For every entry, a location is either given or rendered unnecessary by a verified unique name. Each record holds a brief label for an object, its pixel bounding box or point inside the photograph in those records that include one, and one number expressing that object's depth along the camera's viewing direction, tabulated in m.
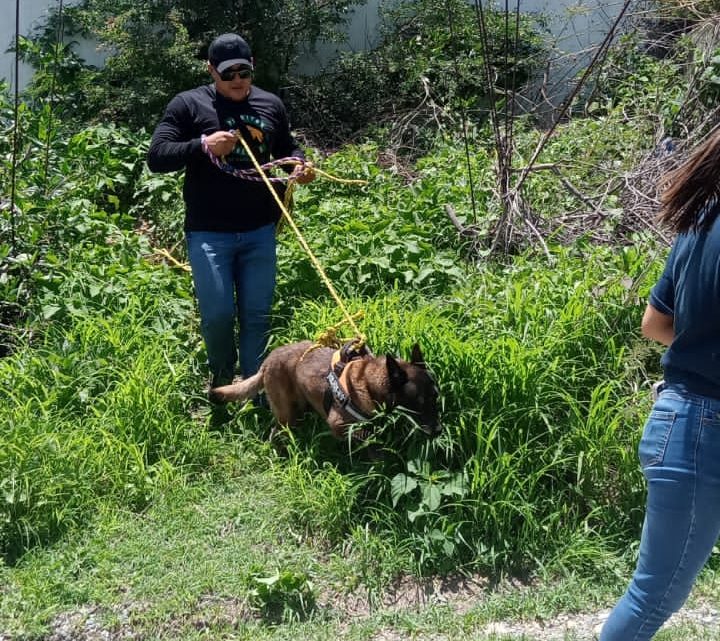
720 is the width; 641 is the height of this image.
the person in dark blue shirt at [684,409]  2.20
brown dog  4.06
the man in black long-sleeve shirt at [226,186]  4.56
